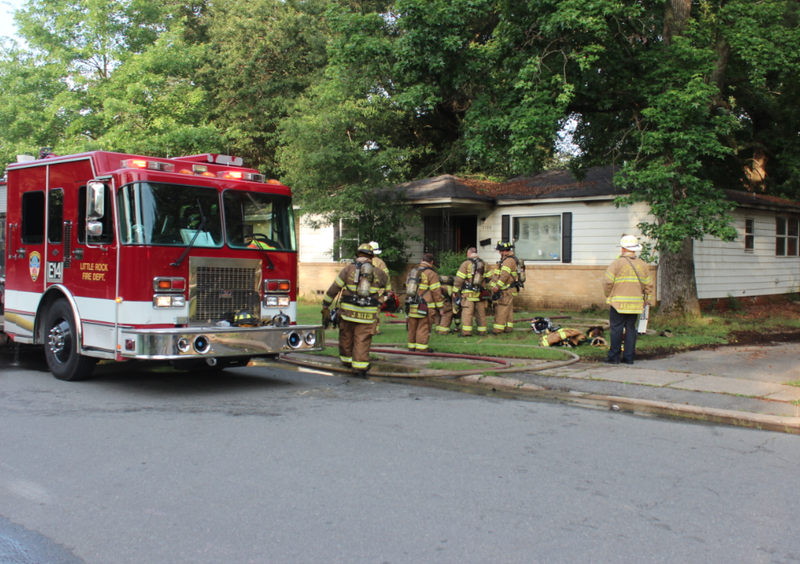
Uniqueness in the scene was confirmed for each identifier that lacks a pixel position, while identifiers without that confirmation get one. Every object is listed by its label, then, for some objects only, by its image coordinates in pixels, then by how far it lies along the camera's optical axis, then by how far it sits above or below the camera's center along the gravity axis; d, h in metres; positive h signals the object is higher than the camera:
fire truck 7.64 +0.20
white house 17.92 +1.37
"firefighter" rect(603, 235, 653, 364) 9.72 -0.23
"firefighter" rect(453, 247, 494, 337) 12.63 -0.13
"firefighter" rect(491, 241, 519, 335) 12.71 -0.15
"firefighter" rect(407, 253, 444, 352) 10.83 -0.42
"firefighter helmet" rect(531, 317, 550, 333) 12.81 -0.83
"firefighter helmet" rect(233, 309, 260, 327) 8.23 -0.49
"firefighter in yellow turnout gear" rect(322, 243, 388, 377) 9.05 -0.27
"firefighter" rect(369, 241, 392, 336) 9.34 -0.10
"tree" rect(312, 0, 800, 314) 12.30 +4.05
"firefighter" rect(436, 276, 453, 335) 13.48 -0.70
